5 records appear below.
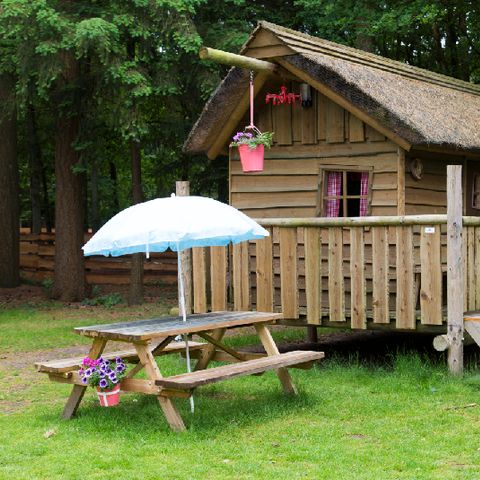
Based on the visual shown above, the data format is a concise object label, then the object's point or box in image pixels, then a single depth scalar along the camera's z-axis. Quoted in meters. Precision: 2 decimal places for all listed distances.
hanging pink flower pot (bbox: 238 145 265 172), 11.05
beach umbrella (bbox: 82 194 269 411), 7.89
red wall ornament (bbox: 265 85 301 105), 12.06
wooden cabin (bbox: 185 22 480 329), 10.19
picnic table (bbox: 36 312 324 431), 7.59
